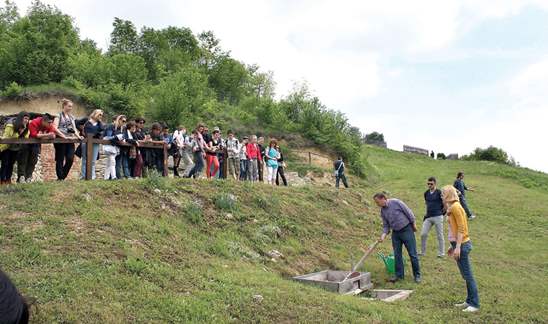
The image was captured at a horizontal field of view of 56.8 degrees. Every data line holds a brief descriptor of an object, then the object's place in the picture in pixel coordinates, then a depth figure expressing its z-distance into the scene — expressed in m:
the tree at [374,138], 63.03
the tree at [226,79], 56.34
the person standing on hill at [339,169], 23.91
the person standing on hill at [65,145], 11.03
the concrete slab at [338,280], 9.23
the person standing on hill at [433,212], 13.01
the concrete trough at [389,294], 9.54
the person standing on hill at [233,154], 17.03
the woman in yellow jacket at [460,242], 8.59
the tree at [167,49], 48.69
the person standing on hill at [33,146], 10.66
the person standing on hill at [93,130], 11.45
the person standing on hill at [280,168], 19.33
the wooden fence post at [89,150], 11.17
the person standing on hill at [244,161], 17.28
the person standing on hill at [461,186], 20.20
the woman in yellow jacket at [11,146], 10.48
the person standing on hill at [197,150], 14.95
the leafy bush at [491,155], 49.94
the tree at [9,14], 49.92
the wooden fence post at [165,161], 13.51
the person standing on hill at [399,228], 10.89
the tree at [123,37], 50.22
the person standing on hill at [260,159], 18.09
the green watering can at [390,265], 11.40
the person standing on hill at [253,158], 17.47
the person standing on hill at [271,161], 18.48
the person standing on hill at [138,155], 12.82
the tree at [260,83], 64.00
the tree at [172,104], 25.64
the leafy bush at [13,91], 23.48
